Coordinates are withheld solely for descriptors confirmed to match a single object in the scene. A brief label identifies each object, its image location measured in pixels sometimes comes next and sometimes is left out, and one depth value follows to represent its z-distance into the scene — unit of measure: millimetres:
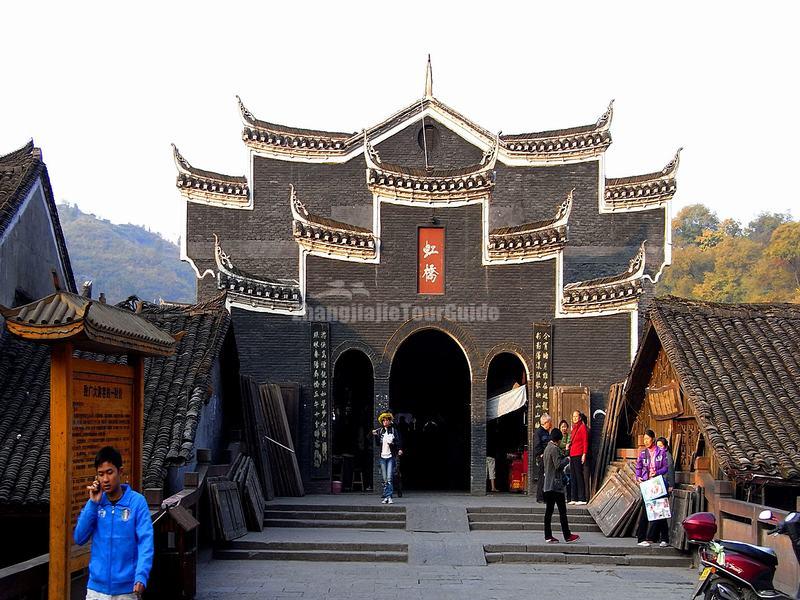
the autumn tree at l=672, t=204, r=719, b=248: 66312
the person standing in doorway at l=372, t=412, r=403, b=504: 16391
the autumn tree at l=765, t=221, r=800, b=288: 50969
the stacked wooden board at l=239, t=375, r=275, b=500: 16578
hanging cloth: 19484
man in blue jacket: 6082
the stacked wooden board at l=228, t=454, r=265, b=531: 14180
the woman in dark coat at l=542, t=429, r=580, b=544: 12633
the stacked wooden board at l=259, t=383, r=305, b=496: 17656
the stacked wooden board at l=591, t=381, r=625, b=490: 16609
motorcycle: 7957
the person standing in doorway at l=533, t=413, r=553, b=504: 14582
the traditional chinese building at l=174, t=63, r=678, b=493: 19141
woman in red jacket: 16422
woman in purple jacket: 12773
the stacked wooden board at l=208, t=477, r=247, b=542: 12695
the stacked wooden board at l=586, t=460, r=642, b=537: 13859
